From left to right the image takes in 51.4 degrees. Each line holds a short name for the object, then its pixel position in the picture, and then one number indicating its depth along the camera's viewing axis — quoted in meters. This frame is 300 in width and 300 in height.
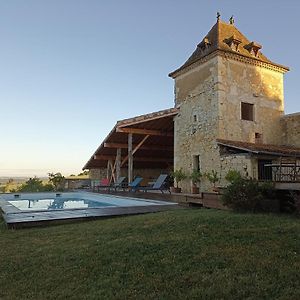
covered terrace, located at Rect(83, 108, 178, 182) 17.09
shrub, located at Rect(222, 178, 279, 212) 7.85
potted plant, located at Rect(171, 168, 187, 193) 14.52
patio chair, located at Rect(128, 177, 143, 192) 16.43
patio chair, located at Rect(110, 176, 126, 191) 17.85
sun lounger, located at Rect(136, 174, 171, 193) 14.79
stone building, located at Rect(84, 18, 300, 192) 12.56
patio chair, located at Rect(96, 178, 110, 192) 19.99
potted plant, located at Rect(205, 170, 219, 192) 12.41
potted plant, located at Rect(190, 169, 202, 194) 13.57
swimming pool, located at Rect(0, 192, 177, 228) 7.76
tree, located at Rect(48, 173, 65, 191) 24.98
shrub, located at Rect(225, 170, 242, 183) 9.97
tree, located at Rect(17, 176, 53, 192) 24.20
